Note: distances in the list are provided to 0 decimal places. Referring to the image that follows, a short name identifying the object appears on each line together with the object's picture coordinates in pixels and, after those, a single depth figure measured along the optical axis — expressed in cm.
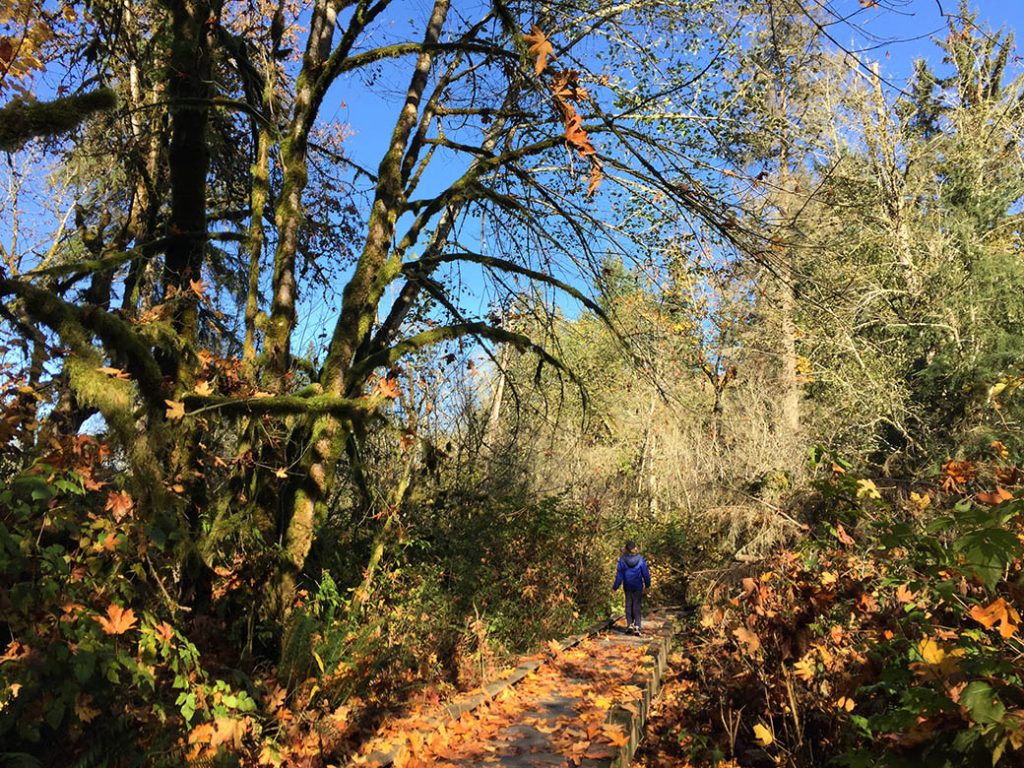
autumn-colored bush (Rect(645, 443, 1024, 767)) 246
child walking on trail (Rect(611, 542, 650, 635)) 1226
